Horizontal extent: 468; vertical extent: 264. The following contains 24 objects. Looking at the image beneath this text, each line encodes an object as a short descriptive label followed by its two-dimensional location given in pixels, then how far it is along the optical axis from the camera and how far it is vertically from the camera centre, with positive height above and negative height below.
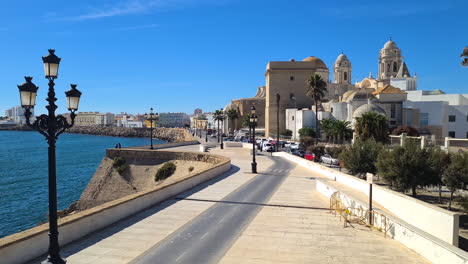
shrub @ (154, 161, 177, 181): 27.27 -3.42
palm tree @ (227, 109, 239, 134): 71.19 +2.93
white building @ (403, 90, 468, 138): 50.34 +1.85
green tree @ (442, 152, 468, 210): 17.42 -2.19
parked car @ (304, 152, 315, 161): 33.31 -2.62
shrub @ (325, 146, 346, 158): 33.17 -2.16
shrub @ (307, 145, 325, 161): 34.03 -2.18
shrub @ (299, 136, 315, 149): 45.16 -1.74
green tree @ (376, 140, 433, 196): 18.03 -2.01
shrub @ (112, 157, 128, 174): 29.66 -3.19
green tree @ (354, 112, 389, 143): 35.19 +0.25
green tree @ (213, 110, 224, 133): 65.12 +2.84
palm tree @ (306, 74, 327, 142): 45.72 +5.66
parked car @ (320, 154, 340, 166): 31.67 -2.85
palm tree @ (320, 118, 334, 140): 47.03 +0.41
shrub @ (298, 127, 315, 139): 53.31 -0.49
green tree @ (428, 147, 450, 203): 18.19 -1.88
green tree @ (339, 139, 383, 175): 23.08 -1.90
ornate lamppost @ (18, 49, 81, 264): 6.26 +0.14
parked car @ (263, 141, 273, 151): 38.94 -2.04
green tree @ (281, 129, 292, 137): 62.91 -0.79
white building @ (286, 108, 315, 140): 57.69 +1.62
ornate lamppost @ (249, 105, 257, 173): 20.42 +0.47
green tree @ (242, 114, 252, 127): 72.78 +1.33
